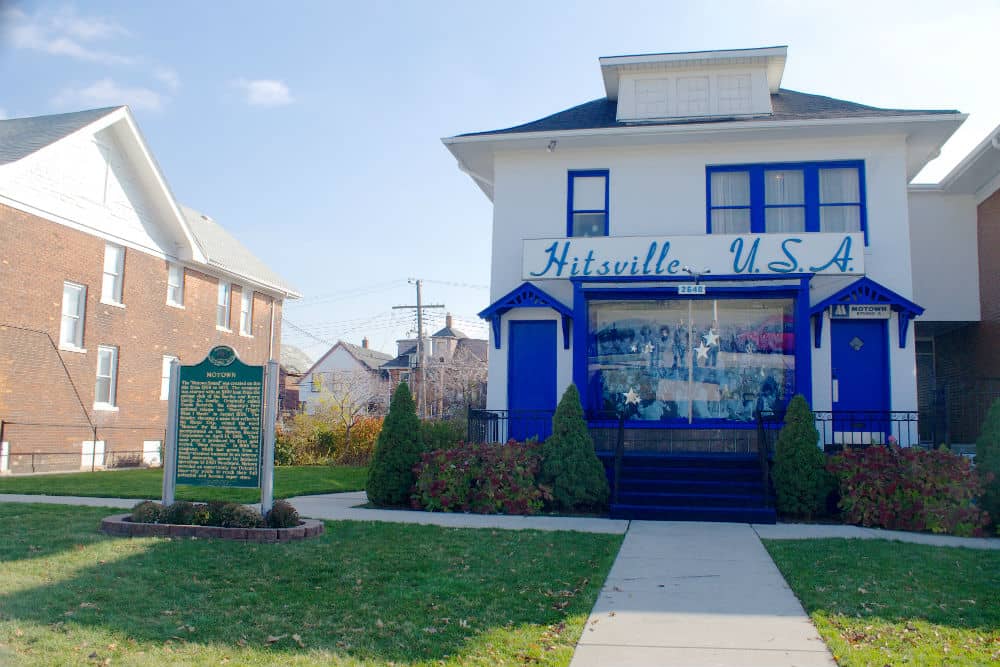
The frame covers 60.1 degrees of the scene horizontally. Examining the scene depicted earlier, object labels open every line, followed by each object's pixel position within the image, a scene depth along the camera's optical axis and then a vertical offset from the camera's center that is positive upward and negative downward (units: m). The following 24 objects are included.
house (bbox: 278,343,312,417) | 57.00 +3.18
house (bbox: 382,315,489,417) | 50.34 +3.95
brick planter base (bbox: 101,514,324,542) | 9.70 -1.24
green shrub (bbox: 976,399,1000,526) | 12.19 -0.40
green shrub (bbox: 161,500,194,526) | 10.12 -1.10
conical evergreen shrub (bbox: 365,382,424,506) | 13.96 -0.54
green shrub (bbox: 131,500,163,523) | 10.05 -1.08
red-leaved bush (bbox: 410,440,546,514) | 13.43 -0.90
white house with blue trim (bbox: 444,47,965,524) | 16.06 +3.20
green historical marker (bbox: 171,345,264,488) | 10.48 -0.01
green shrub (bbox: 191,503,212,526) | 10.09 -1.12
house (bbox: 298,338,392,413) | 52.88 +3.79
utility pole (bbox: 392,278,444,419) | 45.39 +3.18
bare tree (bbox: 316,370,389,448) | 26.41 +1.39
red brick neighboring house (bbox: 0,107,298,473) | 21.47 +3.66
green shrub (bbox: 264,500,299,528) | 10.05 -1.10
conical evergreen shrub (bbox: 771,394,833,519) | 13.22 -0.61
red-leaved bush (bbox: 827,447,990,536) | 11.94 -0.83
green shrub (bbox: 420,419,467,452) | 14.79 -0.19
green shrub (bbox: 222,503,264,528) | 9.96 -1.12
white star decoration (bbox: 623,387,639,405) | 17.11 +0.59
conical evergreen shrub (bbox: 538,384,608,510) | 13.69 -0.63
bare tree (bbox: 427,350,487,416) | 51.75 +2.97
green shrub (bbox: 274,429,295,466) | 24.92 -0.85
